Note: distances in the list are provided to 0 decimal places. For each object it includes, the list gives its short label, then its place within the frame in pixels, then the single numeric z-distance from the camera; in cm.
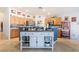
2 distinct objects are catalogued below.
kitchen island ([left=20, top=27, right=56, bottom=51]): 231
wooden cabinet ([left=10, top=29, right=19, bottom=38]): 223
